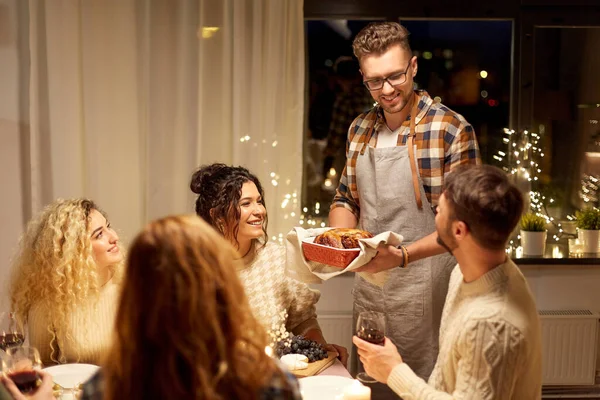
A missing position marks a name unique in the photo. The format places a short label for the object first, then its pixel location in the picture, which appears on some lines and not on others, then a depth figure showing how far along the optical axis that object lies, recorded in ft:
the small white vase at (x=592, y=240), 12.91
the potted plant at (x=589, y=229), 12.92
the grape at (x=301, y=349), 7.69
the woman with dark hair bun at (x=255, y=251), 8.99
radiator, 12.46
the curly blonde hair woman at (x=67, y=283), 8.55
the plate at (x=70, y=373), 7.19
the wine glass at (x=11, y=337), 7.39
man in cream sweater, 5.63
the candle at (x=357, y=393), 6.45
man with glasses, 8.91
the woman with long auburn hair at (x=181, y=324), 4.00
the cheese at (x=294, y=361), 7.42
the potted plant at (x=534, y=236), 12.78
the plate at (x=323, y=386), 6.82
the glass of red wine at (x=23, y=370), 6.29
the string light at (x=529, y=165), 13.29
